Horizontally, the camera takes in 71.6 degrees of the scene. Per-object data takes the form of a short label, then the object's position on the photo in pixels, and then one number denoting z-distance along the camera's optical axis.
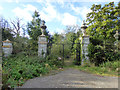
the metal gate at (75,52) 6.34
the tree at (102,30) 5.62
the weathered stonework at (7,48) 5.62
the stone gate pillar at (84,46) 5.77
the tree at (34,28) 8.16
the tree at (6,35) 7.92
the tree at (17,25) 13.36
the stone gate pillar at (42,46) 5.64
